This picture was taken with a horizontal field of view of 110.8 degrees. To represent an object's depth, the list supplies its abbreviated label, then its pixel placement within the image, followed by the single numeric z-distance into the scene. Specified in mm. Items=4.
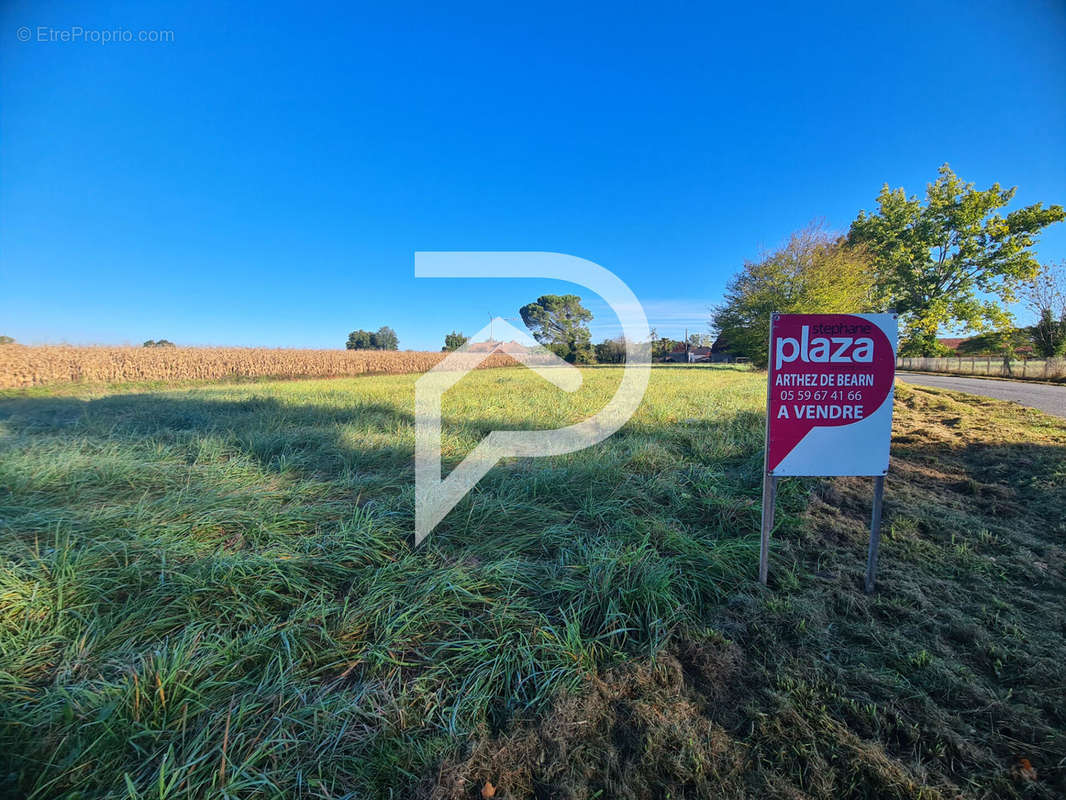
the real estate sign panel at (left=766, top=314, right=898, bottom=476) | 2479
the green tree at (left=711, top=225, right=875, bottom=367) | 19172
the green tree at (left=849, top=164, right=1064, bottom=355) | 21859
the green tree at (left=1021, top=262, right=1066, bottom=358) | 21688
